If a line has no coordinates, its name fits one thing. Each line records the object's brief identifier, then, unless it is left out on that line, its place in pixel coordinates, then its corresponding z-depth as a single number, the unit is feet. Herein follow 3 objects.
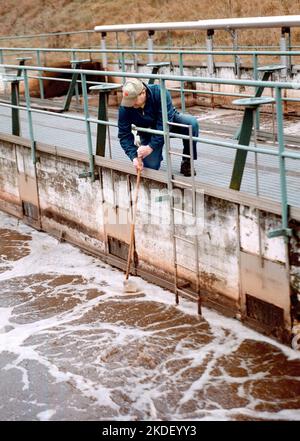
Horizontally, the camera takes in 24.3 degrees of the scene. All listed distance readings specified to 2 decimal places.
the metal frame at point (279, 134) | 20.12
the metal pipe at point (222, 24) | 45.27
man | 25.38
